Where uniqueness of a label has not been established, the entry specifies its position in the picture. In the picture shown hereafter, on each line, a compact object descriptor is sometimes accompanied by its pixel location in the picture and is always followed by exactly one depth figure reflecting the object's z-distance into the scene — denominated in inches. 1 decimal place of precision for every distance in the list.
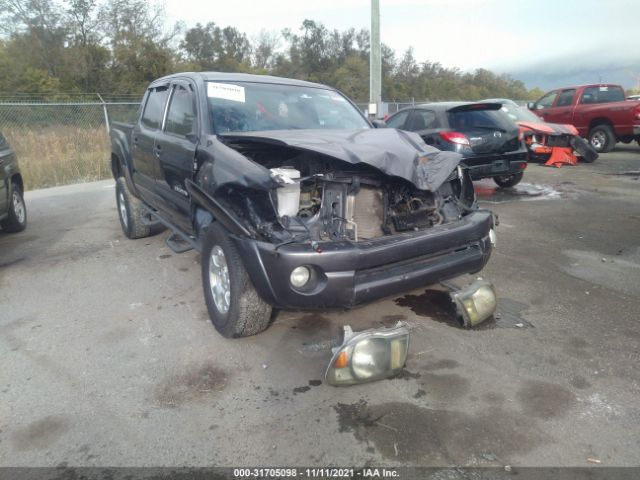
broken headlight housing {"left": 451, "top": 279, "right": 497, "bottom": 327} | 134.6
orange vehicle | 433.9
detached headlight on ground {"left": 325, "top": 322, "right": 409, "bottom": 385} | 105.0
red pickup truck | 500.1
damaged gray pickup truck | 112.8
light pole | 515.8
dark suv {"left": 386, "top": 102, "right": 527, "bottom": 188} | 299.4
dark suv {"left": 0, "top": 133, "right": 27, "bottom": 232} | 237.9
